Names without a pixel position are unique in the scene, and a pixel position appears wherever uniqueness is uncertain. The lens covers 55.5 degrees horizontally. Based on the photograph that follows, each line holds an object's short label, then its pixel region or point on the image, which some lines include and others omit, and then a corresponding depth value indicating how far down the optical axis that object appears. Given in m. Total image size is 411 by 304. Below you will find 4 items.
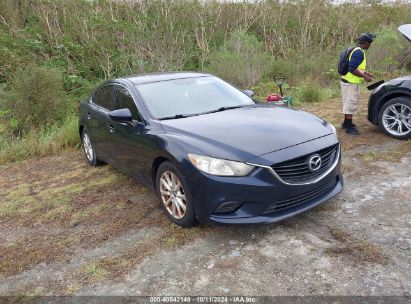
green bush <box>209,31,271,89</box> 11.66
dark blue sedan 3.39
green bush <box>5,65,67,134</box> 8.52
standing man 6.37
